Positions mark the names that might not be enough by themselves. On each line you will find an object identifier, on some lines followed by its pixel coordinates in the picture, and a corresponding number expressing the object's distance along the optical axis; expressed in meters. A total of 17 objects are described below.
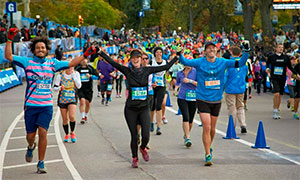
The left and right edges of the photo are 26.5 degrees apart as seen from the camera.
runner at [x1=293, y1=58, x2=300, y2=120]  17.38
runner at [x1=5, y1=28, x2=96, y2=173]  9.52
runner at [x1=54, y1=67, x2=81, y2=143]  13.02
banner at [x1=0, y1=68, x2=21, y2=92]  27.90
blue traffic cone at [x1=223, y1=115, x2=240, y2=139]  13.48
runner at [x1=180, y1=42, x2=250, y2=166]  10.35
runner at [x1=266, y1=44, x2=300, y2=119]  16.95
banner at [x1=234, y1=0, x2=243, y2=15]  62.66
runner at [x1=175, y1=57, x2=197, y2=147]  12.29
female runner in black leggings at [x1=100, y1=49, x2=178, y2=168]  10.23
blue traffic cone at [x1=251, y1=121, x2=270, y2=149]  12.13
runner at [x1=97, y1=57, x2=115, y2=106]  21.28
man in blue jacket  14.58
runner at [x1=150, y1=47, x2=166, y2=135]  13.96
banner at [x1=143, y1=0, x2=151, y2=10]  86.61
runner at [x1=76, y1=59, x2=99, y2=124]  15.81
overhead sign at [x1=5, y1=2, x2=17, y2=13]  29.88
